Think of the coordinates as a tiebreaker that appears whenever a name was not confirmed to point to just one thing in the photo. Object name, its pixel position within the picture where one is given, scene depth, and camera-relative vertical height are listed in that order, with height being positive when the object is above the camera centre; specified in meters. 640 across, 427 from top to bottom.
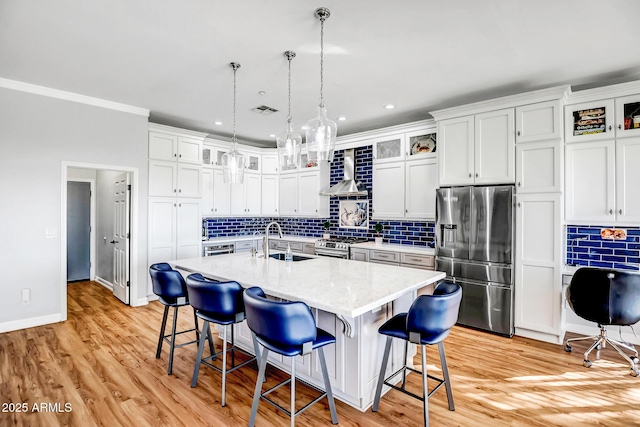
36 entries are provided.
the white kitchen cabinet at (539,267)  3.44 -0.58
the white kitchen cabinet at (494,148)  3.70 +0.78
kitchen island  2.04 -0.53
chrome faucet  3.42 -0.37
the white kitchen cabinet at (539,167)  3.44 +0.52
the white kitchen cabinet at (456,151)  3.97 +0.80
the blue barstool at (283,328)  1.82 -0.67
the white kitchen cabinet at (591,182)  3.42 +0.35
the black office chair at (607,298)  2.84 -0.77
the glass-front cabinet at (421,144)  4.50 +1.00
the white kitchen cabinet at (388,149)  4.84 +1.00
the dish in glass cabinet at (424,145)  4.51 +0.98
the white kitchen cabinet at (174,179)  4.88 +0.54
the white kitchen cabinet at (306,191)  5.94 +0.43
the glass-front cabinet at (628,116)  3.27 +1.01
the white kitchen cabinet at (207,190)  5.68 +0.41
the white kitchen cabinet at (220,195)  5.84 +0.33
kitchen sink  3.47 -0.49
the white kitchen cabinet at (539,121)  3.43 +1.01
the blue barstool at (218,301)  2.28 -0.64
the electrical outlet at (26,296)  3.78 -0.98
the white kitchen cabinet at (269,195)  6.54 +0.37
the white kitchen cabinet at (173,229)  4.88 -0.25
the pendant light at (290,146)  2.89 +0.61
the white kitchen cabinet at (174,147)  4.88 +1.04
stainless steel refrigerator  3.66 -0.44
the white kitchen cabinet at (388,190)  4.83 +0.36
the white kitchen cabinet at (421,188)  4.49 +0.37
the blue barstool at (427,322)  1.97 -0.68
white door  4.74 -0.38
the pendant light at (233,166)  3.28 +0.49
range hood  5.36 +0.49
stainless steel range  5.04 -0.52
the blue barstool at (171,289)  2.77 -0.66
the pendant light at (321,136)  2.57 +0.63
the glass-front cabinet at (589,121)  3.41 +1.01
